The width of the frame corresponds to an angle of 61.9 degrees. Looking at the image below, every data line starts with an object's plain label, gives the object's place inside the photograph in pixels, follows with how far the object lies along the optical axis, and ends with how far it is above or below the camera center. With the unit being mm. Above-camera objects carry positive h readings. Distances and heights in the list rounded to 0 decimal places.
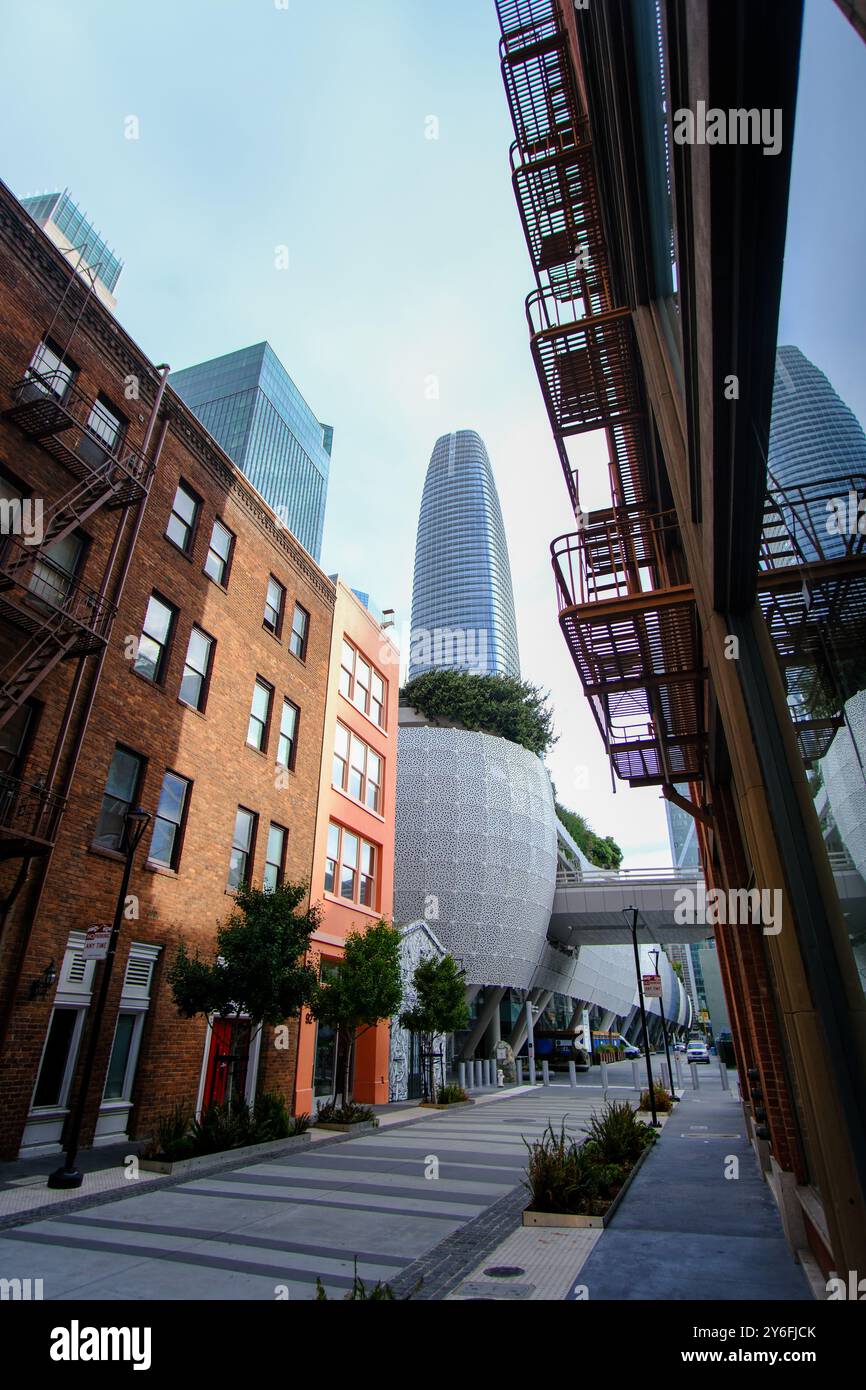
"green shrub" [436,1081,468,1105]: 24078 -1002
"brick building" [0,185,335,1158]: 12734 +6841
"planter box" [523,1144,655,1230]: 8188 -1607
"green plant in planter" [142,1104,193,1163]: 11969 -1220
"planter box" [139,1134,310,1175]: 11555 -1506
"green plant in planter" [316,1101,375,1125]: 17567 -1181
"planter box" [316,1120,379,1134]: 17047 -1429
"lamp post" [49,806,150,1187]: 9953 -45
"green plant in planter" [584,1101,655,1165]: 11641 -1130
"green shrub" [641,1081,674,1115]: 20781 -987
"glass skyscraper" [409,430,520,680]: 183500 +108411
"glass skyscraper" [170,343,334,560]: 152000 +125945
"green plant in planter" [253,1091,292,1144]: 14039 -1055
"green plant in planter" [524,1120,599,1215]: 8633 -1334
